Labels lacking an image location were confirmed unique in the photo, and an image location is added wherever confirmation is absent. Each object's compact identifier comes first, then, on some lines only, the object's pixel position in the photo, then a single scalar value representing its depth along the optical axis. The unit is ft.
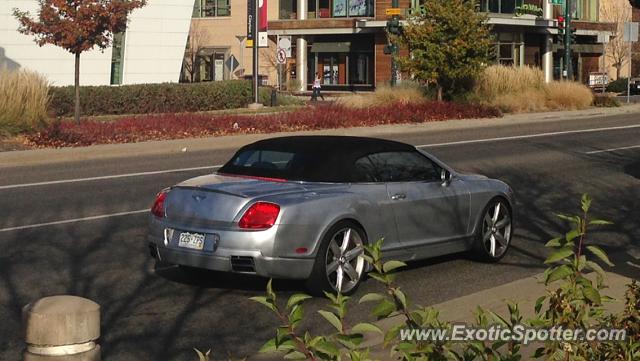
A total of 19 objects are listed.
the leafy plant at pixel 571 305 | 13.92
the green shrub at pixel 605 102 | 144.04
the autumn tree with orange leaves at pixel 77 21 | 103.71
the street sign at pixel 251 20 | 140.58
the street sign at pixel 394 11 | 138.62
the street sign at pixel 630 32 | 145.07
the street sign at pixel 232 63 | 149.41
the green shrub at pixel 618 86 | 229.45
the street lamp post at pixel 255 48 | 133.75
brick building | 231.71
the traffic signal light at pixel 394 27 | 134.51
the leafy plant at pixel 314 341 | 12.58
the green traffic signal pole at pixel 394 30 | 134.68
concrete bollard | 14.47
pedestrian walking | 180.45
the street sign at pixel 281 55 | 177.37
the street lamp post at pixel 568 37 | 174.39
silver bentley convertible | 28.86
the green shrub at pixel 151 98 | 121.49
